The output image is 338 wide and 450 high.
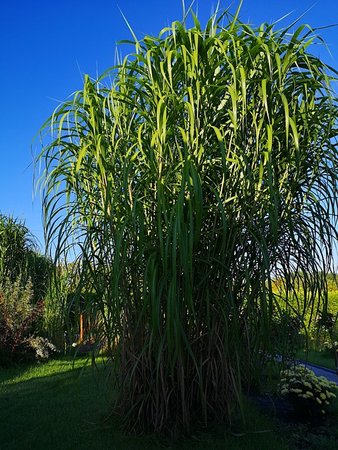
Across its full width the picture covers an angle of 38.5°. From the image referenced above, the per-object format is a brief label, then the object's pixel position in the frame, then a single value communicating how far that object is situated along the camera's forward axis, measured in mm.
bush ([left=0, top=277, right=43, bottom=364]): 7004
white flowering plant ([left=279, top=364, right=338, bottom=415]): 3920
